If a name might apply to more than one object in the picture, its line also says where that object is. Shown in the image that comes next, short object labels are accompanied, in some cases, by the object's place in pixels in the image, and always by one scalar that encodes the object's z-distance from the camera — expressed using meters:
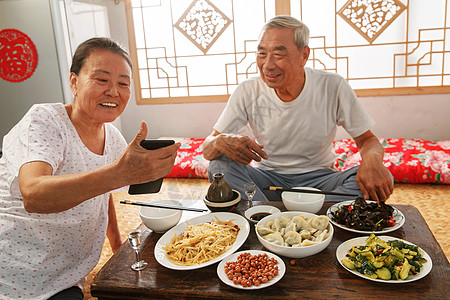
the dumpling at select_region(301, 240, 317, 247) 1.30
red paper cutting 3.41
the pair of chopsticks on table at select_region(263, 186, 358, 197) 1.69
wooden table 1.12
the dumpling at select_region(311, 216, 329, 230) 1.43
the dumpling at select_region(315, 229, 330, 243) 1.33
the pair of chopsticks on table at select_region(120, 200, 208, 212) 1.63
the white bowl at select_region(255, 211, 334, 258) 1.27
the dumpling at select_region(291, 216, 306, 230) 1.45
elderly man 2.20
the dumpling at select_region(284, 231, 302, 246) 1.34
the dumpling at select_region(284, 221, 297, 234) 1.42
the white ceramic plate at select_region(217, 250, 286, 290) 1.14
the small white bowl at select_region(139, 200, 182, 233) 1.54
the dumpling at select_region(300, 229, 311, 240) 1.38
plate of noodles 1.32
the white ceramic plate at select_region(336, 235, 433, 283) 1.14
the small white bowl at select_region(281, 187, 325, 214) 1.63
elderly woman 1.28
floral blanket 3.29
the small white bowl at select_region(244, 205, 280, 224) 1.67
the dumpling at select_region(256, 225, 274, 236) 1.41
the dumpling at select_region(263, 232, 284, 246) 1.33
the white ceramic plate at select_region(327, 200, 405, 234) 1.45
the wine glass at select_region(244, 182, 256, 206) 1.74
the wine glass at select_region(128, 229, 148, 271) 1.30
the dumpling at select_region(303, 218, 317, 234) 1.41
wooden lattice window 4.03
